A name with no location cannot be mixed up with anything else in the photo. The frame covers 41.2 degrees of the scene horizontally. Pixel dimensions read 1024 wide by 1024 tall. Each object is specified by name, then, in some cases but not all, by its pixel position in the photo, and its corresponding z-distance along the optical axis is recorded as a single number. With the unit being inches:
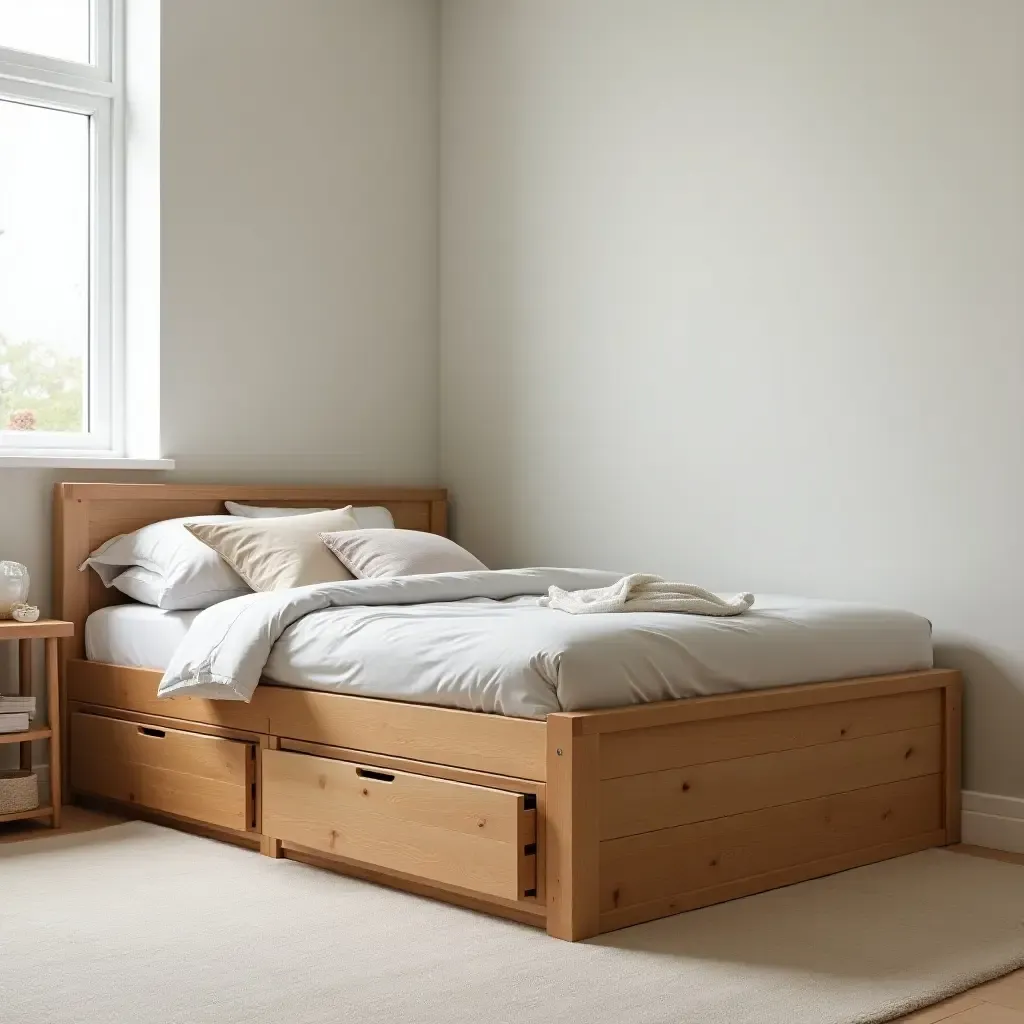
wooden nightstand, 136.9
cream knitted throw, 117.3
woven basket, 136.9
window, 160.1
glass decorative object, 140.1
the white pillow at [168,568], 142.6
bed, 100.9
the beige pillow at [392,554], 147.2
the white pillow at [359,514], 164.7
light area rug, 86.1
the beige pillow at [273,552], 143.6
